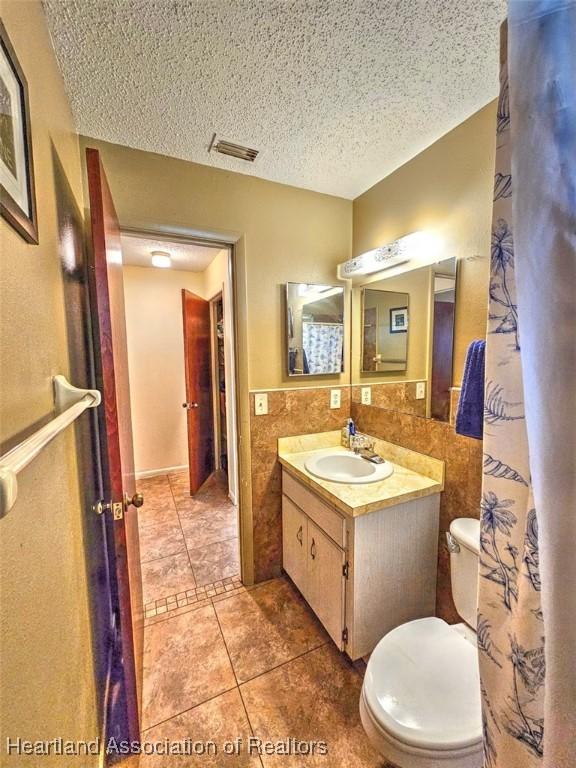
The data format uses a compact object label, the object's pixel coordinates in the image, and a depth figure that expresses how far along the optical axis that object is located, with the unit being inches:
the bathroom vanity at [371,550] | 50.6
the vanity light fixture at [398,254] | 58.6
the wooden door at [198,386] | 113.9
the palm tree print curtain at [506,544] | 20.1
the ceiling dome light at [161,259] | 107.1
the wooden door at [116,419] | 38.2
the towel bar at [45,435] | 14.0
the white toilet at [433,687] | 31.4
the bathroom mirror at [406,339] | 56.5
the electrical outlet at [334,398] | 78.1
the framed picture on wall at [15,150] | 21.6
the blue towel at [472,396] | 39.8
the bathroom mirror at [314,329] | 72.9
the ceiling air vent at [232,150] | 56.4
